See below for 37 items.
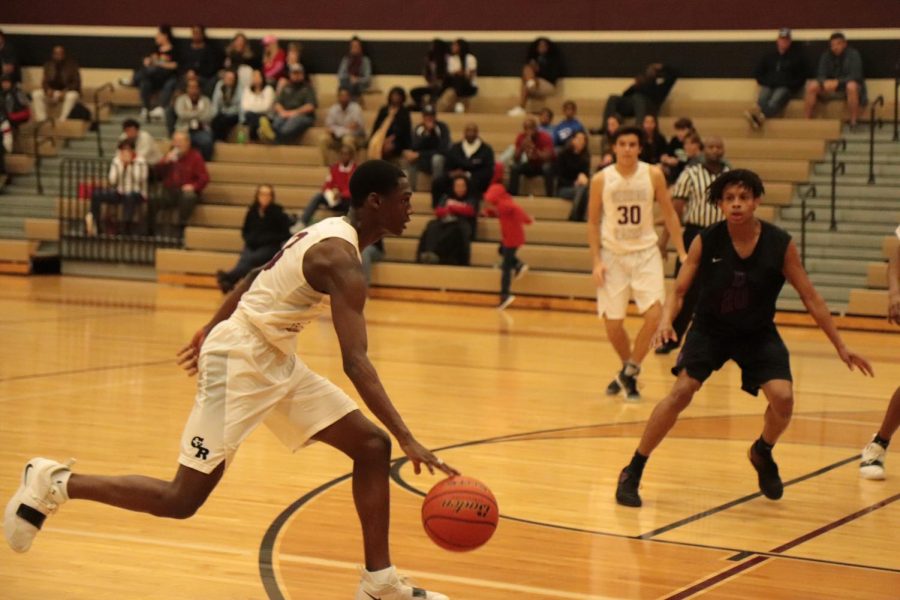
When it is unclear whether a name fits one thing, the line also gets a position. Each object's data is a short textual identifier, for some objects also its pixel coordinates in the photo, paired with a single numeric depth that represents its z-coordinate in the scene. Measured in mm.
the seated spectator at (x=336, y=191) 19125
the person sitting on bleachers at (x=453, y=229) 18453
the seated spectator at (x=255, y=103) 22031
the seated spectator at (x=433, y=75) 21641
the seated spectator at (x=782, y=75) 19406
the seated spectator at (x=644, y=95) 19594
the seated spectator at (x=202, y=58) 23375
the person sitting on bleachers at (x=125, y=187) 20578
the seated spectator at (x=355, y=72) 22391
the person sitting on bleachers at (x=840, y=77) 18875
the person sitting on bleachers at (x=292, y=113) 21797
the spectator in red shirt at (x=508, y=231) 17266
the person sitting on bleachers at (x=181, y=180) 20578
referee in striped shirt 12352
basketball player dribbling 4824
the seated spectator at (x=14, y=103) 23203
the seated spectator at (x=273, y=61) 22672
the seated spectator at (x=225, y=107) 22188
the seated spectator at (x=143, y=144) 20969
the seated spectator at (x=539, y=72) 21219
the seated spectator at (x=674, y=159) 17625
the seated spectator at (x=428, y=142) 19703
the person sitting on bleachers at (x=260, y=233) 18312
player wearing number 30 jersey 10266
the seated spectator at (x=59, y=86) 23766
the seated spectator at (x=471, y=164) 18656
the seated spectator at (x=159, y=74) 23406
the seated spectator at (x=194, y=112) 21828
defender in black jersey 6770
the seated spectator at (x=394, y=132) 19953
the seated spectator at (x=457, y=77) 21641
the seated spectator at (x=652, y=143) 17828
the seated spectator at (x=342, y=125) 20734
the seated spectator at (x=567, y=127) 19328
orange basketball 4824
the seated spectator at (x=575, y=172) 18516
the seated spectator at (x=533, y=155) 19062
